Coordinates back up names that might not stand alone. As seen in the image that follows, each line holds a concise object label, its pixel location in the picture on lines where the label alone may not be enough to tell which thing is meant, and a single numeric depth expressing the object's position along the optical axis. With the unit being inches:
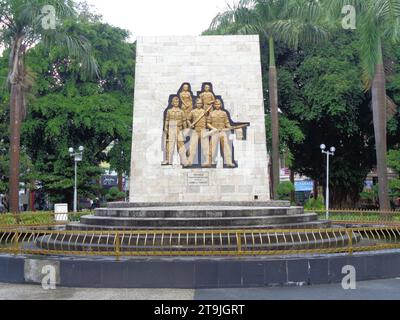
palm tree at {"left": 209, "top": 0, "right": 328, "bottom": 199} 1019.3
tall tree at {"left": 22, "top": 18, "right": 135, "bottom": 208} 1222.3
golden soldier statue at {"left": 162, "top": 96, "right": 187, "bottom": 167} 677.3
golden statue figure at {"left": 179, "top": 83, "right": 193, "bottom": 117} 684.1
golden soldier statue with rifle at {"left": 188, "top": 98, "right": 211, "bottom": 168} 673.6
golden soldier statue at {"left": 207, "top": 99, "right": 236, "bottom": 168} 677.3
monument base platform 470.6
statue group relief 675.4
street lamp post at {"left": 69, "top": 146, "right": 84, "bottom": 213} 1088.3
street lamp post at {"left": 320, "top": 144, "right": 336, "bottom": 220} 1174.3
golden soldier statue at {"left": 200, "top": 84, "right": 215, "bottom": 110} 688.4
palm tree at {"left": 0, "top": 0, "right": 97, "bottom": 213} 832.3
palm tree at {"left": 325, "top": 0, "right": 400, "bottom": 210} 682.8
